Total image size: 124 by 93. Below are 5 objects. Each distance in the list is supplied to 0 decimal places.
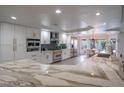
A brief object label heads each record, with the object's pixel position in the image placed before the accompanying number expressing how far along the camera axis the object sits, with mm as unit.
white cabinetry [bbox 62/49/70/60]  3889
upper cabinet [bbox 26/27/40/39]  3153
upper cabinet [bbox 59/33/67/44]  3690
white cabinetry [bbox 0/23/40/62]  2889
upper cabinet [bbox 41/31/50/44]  3558
